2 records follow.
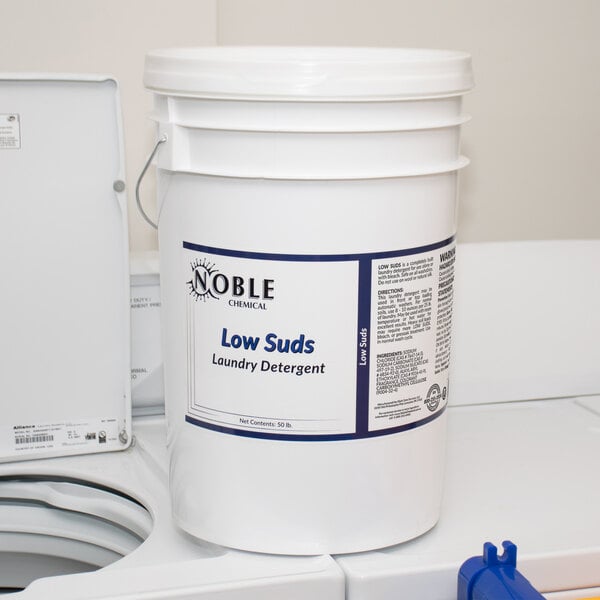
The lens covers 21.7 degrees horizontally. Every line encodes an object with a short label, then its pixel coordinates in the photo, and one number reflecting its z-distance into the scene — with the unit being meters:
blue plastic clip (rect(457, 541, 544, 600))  1.35
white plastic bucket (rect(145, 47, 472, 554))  1.33
